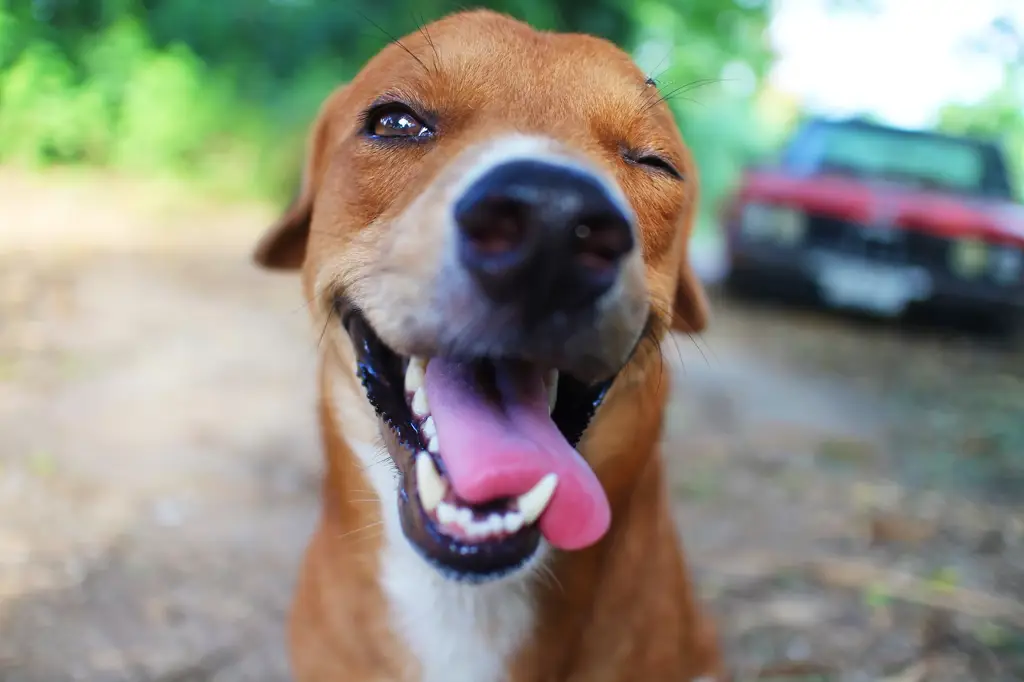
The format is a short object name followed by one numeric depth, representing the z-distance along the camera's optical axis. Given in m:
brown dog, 0.25
